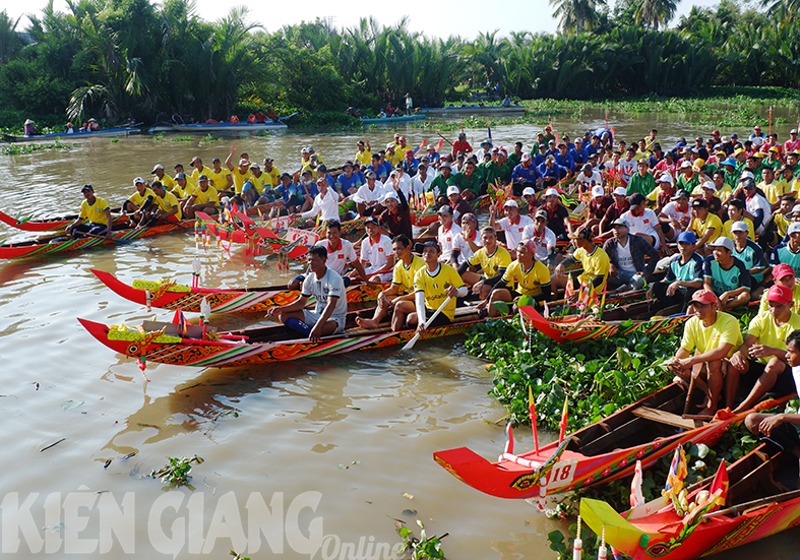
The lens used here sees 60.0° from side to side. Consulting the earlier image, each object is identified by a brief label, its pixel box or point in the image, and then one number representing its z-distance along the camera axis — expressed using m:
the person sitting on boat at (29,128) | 31.94
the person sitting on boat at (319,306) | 8.40
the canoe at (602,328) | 8.20
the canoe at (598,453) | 4.91
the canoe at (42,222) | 14.13
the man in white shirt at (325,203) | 14.05
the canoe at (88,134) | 31.97
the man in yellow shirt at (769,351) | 5.95
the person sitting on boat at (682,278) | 8.59
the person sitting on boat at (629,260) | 9.47
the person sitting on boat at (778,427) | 5.39
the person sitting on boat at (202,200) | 15.84
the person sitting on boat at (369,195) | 14.88
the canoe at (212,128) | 34.97
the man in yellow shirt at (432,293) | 8.91
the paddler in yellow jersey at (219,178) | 16.94
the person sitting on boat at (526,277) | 9.15
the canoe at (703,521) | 4.30
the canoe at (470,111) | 43.09
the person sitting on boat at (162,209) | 14.86
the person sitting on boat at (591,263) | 8.99
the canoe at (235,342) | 7.28
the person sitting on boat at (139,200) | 14.98
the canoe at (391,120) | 38.47
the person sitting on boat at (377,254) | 10.36
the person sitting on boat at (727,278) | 8.19
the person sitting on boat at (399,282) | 9.06
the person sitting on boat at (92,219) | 14.09
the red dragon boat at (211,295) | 9.45
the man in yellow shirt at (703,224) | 10.12
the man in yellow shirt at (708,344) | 6.07
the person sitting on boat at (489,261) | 9.56
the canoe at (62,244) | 12.79
